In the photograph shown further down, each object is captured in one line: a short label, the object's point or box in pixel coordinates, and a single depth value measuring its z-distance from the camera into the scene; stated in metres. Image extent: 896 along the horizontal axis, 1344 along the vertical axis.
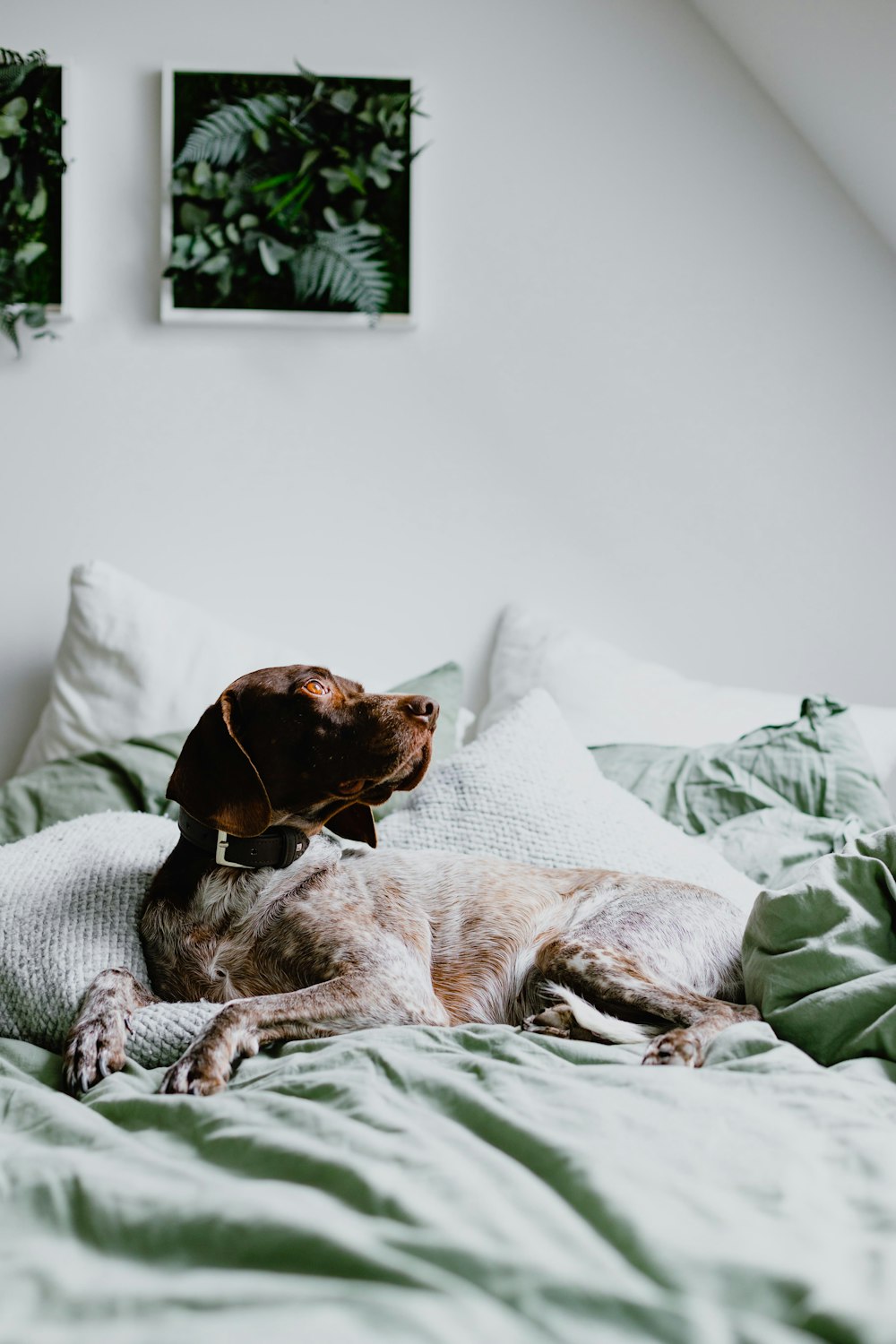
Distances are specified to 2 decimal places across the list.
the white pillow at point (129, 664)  2.56
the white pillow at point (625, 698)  2.55
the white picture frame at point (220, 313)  2.79
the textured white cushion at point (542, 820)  1.81
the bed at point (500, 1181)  0.71
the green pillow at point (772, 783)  2.14
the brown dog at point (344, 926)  1.34
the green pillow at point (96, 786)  2.15
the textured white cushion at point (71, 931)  1.31
